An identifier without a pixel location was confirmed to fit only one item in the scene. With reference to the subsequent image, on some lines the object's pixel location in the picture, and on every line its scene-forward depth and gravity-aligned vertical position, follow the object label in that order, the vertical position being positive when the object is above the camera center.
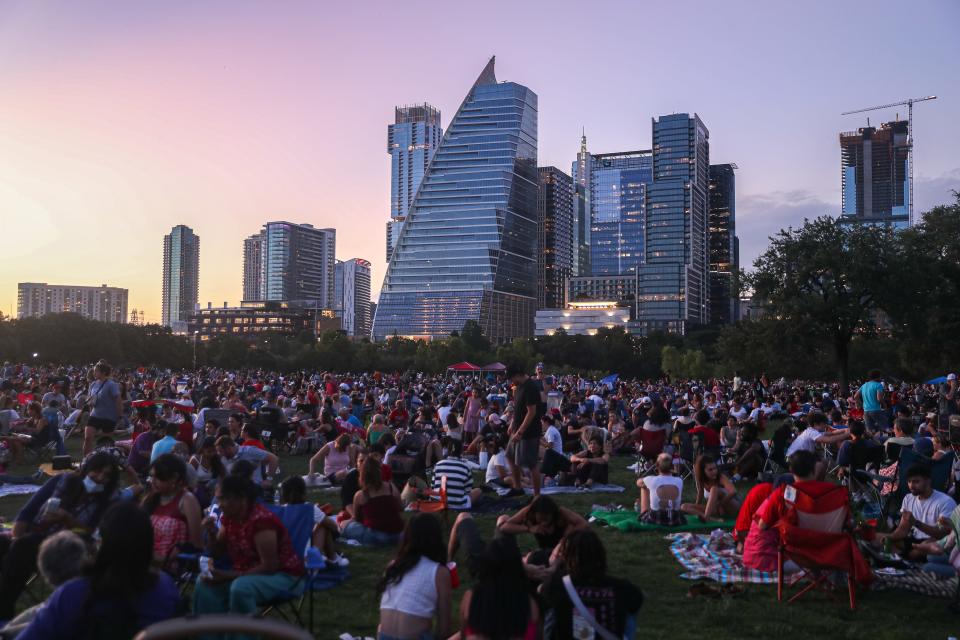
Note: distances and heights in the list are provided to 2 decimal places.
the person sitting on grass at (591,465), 12.29 -2.12
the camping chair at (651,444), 12.91 -1.83
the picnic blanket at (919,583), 6.23 -2.09
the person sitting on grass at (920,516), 6.75 -1.63
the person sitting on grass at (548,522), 5.33 -1.36
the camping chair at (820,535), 5.95 -1.58
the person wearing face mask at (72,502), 5.45 -1.35
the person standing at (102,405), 12.13 -1.22
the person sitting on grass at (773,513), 6.04 -1.50
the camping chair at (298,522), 5.71 -1.48
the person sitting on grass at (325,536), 6.88 -1.93
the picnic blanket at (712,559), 6.90 -2.24
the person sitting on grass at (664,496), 9.02 -1.95
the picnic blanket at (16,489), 10.61 -2.36
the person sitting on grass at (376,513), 7.79 -1.93
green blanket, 8.99 -2.30
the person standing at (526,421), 9.66 -1.10
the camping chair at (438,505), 8.64 -2.03
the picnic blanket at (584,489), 11.91 -2.47
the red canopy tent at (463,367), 48.76 -1.85
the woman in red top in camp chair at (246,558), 4.76 -1.52
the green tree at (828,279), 31.70 +3.02
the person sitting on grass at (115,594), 3.21 -1.20
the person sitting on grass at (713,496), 9.26 -1.97
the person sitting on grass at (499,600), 3.47 -1.28
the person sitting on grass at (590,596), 3.86 -1.37
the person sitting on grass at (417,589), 4.16 -1.46
